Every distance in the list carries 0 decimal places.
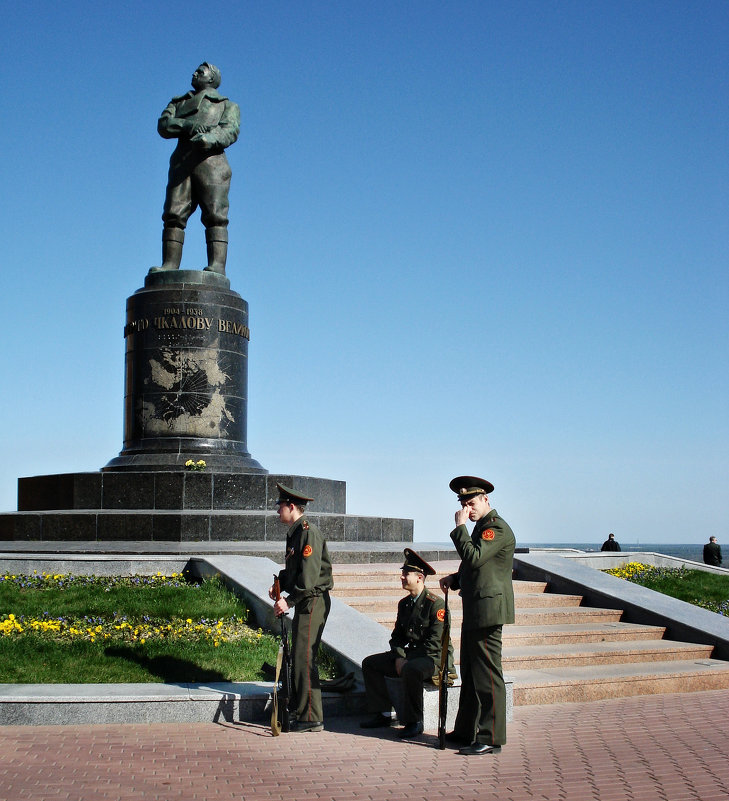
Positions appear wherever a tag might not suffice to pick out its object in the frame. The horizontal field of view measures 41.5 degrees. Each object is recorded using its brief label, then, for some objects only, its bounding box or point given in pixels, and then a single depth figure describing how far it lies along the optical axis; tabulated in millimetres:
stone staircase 8484
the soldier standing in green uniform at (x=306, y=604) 6891
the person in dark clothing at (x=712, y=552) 24405
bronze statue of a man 17234
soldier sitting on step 6898
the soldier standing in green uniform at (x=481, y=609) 6430
